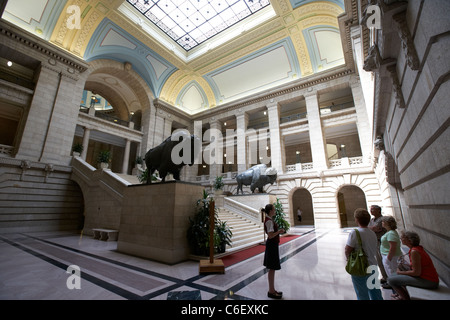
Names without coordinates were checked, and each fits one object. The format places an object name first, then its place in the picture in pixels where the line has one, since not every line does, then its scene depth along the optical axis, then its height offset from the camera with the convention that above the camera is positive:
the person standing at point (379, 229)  3.46 -0.36
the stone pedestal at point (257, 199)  11.81 +0.52
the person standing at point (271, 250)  2.91 -0.63
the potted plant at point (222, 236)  5.82 -0.83
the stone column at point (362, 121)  13.72 +6.16
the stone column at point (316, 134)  15.14 +5.74
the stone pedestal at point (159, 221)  5.18 -0.36
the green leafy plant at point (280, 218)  10.03 -0.51
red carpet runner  5.18 -1.37
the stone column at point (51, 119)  11.66 +5.55
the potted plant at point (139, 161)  17.67 +4.08
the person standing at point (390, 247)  2.79 -0.57
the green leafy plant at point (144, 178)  10.93 +1.66
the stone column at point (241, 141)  18.78 +6.40
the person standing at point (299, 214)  18.16 -0.55
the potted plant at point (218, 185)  15.93 +1.82
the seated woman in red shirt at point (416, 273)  2.38 -0.78
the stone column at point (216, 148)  20.36 +6.25
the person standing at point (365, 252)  2.13 -0.48
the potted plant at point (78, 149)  13.75 +4.01
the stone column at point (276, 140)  16.86 +5.90
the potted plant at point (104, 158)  13.84 +3.42
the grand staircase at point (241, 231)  7.02 -1.01
